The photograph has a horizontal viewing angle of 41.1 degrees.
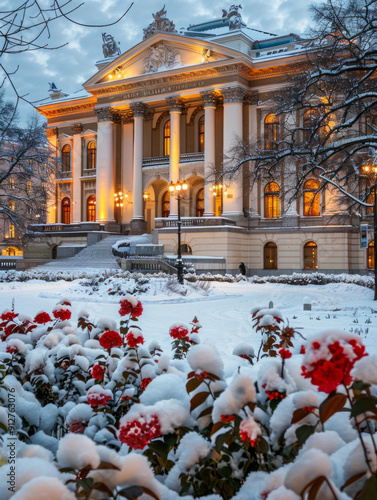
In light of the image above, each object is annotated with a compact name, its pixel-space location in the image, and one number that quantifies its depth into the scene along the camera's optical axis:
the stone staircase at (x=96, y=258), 35.81
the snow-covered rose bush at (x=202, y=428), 1.69
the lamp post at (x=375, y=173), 18.21
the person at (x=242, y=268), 34.97
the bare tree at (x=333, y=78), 14.41
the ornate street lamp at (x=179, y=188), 22.09
